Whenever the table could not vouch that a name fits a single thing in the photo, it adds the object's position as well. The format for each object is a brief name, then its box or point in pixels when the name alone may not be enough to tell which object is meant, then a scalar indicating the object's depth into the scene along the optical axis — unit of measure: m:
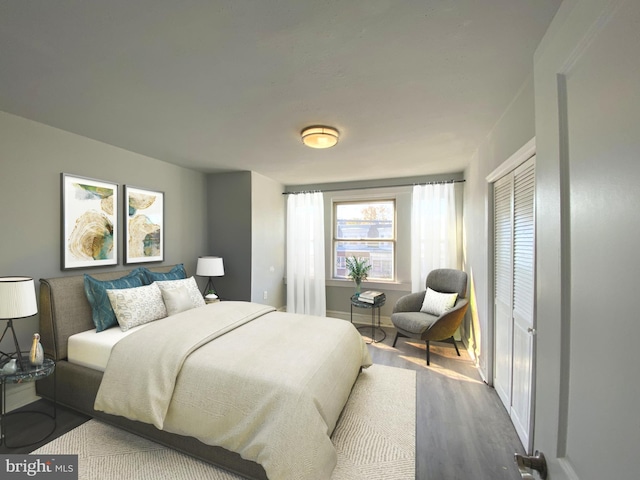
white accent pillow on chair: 3.44
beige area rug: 1.73
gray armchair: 3.19
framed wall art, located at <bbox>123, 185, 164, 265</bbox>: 3.20
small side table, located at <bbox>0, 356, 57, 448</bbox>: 1.88
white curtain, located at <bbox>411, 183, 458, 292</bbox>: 4.06
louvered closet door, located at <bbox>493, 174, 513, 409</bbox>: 2.26
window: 4.64
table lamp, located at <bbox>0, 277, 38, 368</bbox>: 1.92
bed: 1.55
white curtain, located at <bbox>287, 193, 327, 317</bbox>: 4.79
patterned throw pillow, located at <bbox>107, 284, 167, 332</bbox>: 2.54
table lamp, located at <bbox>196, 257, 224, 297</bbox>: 3.81
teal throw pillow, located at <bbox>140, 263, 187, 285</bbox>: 3.14
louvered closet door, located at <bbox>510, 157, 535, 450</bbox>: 1.82
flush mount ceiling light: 2.41
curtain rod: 4.13
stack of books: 3.99
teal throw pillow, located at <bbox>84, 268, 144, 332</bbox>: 2.55
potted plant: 4.49
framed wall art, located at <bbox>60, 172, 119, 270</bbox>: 2.64
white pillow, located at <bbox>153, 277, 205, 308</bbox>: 3.00
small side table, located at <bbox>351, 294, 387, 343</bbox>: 3.98
